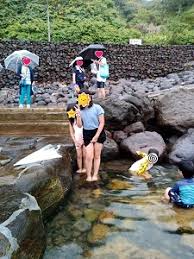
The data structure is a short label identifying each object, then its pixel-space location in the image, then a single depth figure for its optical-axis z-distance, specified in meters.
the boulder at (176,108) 5.98
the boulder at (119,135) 5.84
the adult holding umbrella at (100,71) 6.95
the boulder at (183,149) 5.31
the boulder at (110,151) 5.36
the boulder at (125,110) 5.84
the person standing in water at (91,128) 4.22
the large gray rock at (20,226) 2.42
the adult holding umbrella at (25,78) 6.82
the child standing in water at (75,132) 4.43
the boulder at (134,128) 5.95
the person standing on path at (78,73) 6.82
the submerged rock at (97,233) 3.11
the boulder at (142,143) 5.44
